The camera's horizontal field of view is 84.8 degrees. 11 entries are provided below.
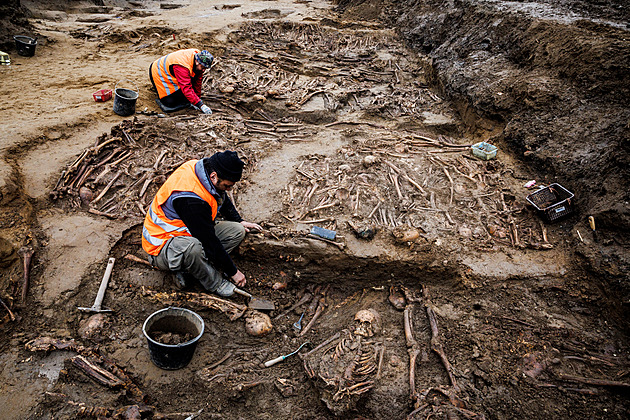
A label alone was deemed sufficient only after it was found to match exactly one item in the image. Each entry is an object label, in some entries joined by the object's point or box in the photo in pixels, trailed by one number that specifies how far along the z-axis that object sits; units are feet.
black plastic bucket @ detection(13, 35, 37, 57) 29.66
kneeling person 23.57
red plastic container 23.35
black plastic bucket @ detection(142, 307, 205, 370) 10.91
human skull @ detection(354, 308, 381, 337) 12.86
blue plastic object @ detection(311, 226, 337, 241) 15.29
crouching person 12.28
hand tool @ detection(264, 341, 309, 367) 12.46
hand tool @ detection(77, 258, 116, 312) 12.30
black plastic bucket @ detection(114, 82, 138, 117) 22.21
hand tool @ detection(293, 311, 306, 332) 14.13
